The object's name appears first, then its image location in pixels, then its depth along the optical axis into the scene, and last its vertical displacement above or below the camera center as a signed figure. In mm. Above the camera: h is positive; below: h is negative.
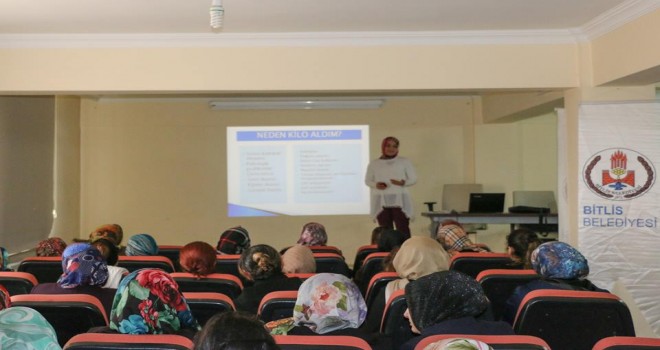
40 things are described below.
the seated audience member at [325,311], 2506 -413
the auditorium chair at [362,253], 5426 -466
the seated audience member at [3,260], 4215 -387
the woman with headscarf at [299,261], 4129 -395
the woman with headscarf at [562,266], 3422 -364
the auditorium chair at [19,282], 3479 -419
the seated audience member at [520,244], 4359 -335
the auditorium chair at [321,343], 1960 -411
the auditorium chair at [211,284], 3504 -442
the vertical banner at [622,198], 5520 -70
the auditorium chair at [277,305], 2902 -452
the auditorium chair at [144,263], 4273 -411
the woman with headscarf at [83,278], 3219 -375
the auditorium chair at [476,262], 4176 -417
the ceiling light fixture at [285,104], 9562 +1144
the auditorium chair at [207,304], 2807 -430
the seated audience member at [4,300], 1867 -278
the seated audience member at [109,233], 5590 -310
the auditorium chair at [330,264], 4609 -461
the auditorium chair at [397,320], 2873 -517
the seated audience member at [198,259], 3621 -334
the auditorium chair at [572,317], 2787 -494
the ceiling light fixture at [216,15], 4184 +1016
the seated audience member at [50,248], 4777 -357
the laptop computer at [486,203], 8742 -156
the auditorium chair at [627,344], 1954 -417
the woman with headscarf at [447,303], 2365 -372
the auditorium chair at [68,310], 2605 -420
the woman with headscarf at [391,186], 7824 +51
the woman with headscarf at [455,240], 5167 -360
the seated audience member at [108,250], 4480 -350
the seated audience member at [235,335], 1437 -286
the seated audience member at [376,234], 6066 -365
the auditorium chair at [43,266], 4270 -426
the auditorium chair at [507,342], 1945 -410
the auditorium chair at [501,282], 3479 -443
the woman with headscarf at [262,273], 3438 -406
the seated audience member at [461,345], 1421 -303
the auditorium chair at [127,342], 1929 -396
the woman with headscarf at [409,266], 3346 -354
